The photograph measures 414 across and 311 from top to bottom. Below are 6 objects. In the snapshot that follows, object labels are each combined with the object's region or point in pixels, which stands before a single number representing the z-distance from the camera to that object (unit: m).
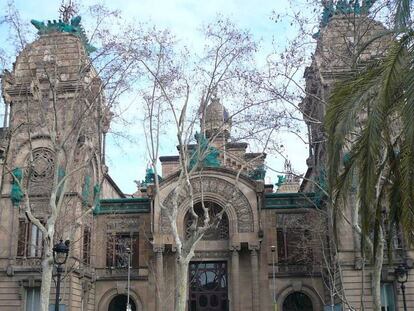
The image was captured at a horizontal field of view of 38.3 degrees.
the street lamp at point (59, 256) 17.78
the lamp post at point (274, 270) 35.97
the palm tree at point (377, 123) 10.09
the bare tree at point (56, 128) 23.42
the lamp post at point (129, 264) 36.62
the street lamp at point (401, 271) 22.35
